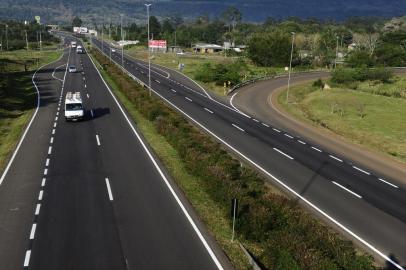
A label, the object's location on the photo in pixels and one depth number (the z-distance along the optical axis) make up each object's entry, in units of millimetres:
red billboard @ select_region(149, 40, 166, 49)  131750
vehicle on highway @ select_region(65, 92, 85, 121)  41219
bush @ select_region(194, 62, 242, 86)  74500
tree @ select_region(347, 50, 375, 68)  112550
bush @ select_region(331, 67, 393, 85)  83875
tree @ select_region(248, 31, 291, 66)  115500
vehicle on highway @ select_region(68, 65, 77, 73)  86500
